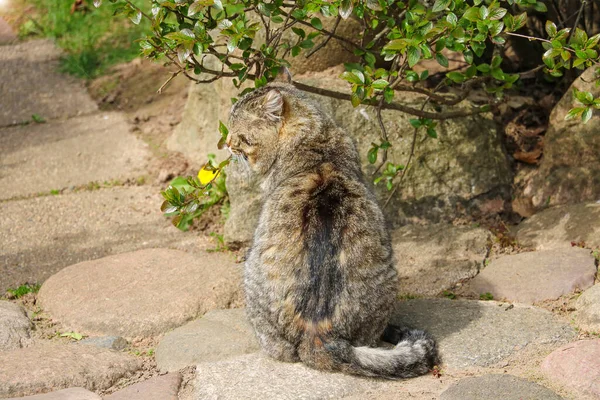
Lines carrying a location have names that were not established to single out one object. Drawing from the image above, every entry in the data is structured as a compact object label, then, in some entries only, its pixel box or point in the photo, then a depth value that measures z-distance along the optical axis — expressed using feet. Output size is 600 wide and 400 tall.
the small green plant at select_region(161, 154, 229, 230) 14.83
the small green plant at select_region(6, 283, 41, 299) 17.20
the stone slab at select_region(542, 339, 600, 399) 12.30
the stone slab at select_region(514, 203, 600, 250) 17.35
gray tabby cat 12.97
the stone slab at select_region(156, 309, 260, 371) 14.03
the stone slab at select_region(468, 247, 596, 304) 15.72
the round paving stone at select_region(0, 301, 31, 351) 14.82
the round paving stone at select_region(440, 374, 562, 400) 12.07
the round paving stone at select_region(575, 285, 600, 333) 14.30
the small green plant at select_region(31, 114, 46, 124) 26.76
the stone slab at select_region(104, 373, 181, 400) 12.84
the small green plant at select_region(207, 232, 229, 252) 19.29
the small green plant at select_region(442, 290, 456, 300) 16.37
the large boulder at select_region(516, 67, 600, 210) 18.60
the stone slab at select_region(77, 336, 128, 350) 14.83
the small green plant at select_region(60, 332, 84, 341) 15.28
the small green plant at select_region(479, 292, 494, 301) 16.11
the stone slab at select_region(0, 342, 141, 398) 13.02
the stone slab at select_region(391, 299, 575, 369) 13.60
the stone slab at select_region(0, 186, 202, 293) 18.81
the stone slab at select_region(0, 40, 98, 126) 27.37
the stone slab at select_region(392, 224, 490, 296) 16.93
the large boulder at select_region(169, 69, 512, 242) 19.16
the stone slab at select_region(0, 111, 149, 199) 23.07
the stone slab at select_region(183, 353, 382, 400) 12.57
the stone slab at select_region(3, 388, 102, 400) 12.61
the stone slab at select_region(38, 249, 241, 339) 15.66
